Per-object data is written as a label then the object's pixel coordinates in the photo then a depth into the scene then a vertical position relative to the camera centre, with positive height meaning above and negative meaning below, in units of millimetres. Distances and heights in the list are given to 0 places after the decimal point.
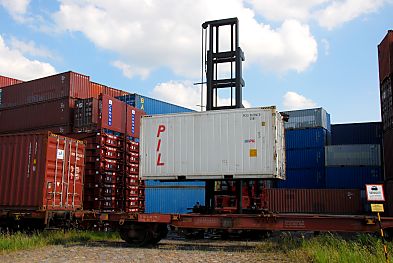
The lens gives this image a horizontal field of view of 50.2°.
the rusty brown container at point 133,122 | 19328 +3075
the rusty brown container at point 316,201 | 30422 -809
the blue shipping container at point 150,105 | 22984 +4859
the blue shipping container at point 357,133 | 42969 +5946
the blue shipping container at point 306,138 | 42312 +5239
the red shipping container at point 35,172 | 14602 +518
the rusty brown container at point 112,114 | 17641 +3160
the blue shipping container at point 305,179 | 41156 +1035
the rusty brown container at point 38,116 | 19172 +3407
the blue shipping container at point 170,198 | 23484 -596
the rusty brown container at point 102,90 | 21908 +5524
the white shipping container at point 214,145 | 13359 +1437
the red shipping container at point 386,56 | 23516 +7809
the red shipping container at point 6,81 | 28234 +7164
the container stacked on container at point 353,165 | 38406 +2285
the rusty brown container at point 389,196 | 21594 -293
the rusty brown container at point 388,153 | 23641 +2138
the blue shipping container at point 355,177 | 38344 +1197
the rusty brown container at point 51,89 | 19797 +4778
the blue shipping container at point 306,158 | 41625 +3145
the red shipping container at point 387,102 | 23380 +5030
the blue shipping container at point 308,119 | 42969 +7341
